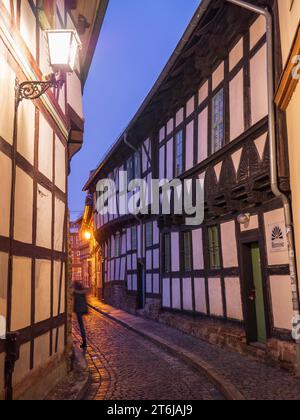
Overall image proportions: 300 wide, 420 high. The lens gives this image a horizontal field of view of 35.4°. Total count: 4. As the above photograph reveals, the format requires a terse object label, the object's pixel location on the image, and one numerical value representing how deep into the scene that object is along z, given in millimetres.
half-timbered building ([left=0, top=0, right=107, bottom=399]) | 5023
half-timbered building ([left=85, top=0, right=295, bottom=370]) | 8516
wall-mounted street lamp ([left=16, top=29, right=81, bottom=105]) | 6121
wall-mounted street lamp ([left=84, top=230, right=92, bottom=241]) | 34875
